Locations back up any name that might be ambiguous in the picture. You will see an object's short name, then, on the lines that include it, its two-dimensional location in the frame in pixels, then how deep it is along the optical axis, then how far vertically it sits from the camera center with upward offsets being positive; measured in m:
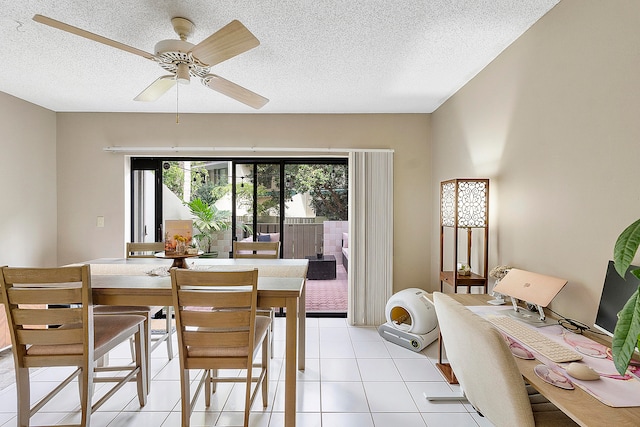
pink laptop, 1.69 -0.42
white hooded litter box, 3.00 -1.06
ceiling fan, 1.58 +0.87
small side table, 4.11 -0.69
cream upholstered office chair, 1.13 -0.61
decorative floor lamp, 2.46 +0.00
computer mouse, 1.14 -0.56
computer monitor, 1.29 -0.34
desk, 0.93 -0.59
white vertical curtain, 3.71 -0.36
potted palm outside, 4.07 -0.12
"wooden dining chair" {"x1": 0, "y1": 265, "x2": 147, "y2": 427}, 1.63 -0.61
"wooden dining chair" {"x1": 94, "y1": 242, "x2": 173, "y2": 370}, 2.38 -0.73
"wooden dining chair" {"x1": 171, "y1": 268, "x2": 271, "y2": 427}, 1.62 -0.56
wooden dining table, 1.75 -0.47
